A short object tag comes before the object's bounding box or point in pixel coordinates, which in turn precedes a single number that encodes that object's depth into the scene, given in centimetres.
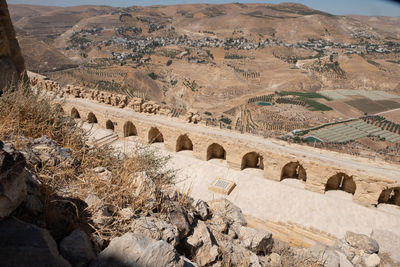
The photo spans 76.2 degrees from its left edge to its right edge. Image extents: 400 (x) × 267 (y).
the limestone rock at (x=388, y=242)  784
